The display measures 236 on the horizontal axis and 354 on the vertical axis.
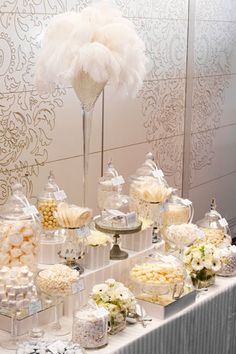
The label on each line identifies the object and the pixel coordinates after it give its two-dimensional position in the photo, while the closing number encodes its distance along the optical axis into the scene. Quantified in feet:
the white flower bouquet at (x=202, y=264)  10.82
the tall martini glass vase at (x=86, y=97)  10.65
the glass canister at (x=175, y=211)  11.78
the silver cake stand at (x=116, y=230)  10.67
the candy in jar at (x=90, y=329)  8.69
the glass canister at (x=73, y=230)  9.80
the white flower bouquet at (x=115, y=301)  9.14
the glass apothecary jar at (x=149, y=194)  11.38
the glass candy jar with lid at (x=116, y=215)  10.74
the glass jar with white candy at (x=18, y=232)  9.14
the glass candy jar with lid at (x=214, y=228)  11.87
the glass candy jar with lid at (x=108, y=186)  11.37
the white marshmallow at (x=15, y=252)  9.16
